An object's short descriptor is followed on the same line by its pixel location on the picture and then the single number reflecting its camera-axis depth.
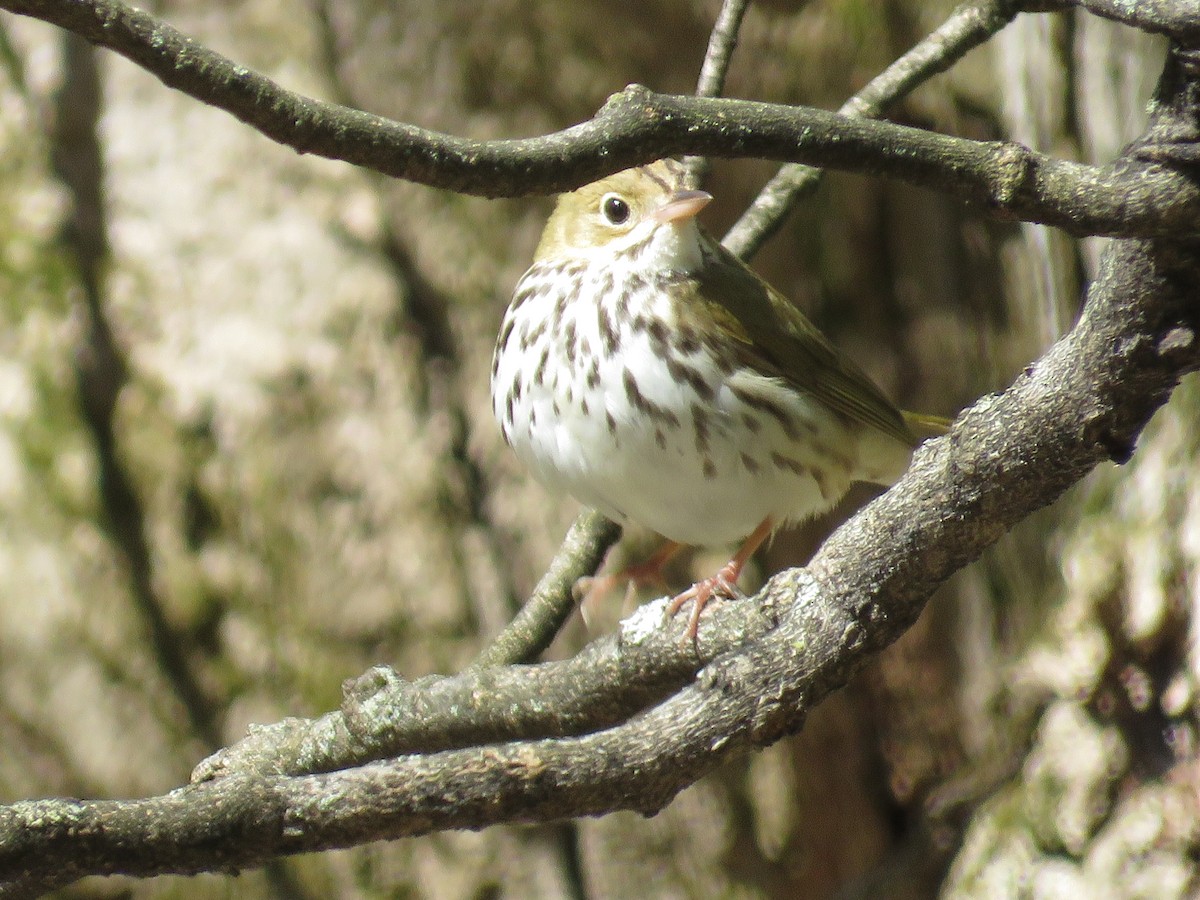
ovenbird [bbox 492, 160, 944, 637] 5.79
